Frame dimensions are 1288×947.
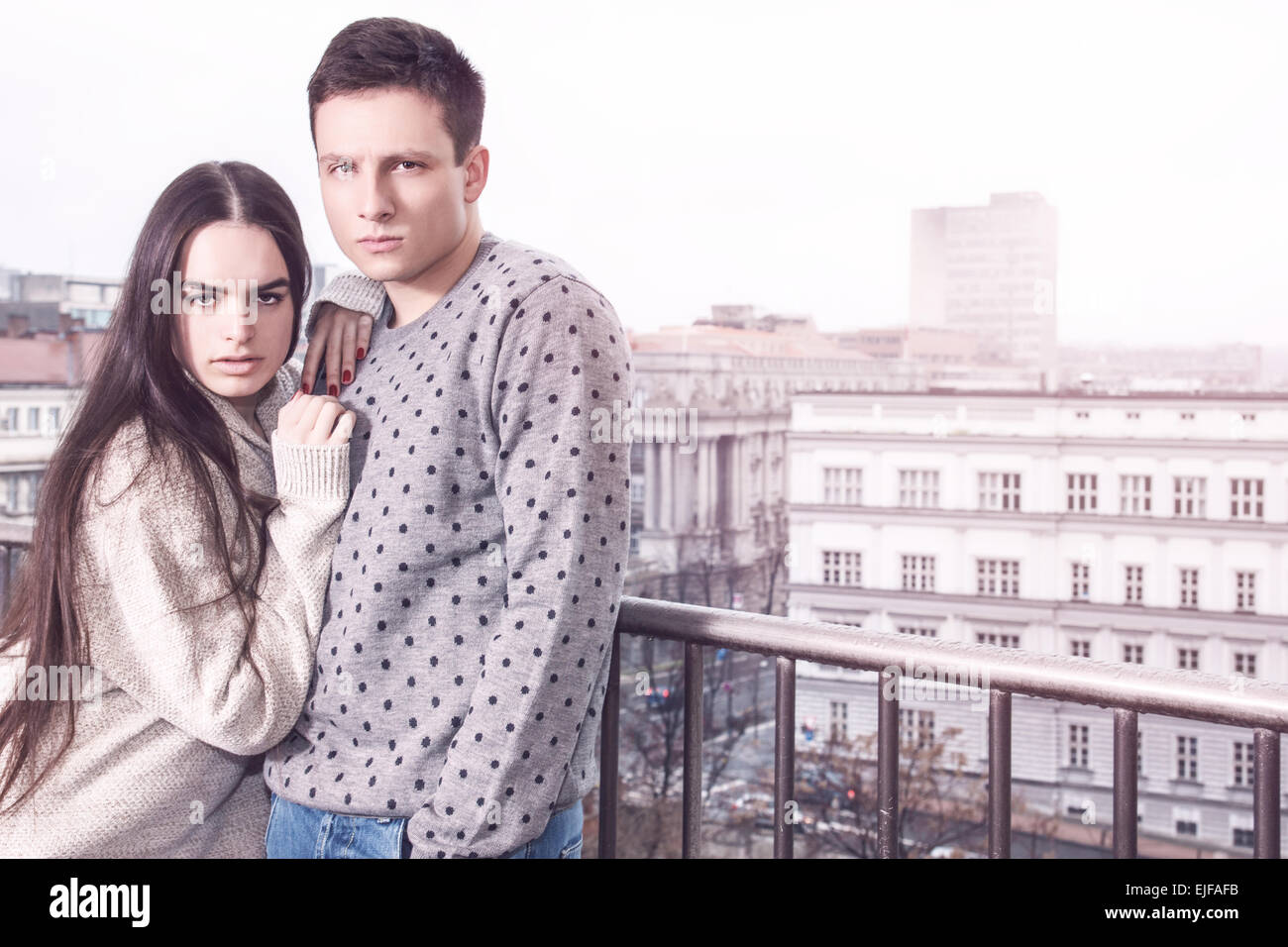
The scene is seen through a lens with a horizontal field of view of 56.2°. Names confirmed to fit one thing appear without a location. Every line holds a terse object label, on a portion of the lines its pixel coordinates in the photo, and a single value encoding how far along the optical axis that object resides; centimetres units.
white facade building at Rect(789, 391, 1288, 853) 1536
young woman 111
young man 98
